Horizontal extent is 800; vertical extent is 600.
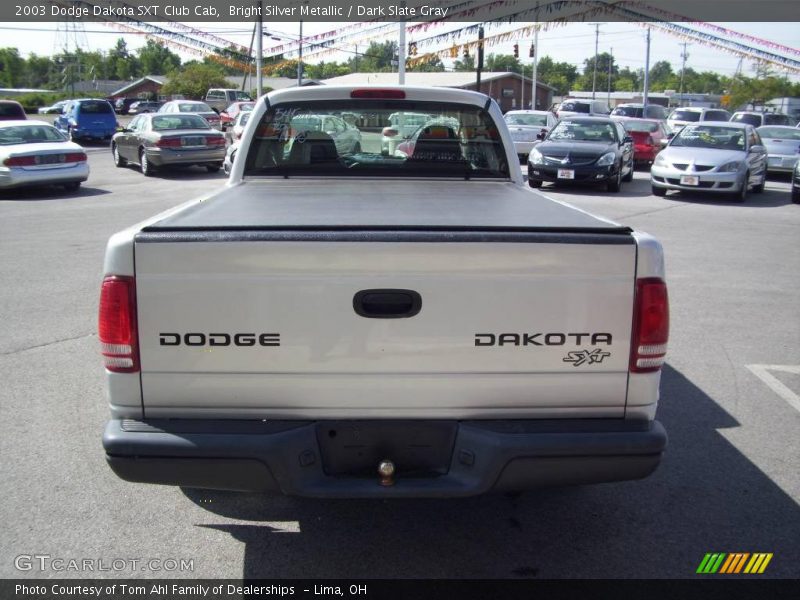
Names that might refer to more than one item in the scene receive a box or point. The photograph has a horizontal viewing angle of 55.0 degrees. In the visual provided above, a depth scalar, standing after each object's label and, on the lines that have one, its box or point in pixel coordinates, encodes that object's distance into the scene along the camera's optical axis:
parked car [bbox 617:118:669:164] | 23.61
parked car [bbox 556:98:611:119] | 38.51
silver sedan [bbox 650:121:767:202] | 15.99
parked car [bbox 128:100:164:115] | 55.05
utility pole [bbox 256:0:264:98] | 33.57
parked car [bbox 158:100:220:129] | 30.86
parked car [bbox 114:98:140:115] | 59.59
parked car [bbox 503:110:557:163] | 23.28
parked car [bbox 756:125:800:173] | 20.95
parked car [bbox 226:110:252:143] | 20.49
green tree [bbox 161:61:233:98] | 63.84
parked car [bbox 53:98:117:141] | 31.75
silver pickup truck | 2.82
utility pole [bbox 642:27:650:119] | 54.00
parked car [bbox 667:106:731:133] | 31.88
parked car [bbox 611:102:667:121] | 35.23
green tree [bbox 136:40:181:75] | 111.50
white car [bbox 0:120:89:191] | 15.77
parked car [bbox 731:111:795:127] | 32.14
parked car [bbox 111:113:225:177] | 19.52
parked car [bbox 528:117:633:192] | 16.95
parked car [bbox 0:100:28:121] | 22.25
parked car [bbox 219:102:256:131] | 33.09
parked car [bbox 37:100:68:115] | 54.81
